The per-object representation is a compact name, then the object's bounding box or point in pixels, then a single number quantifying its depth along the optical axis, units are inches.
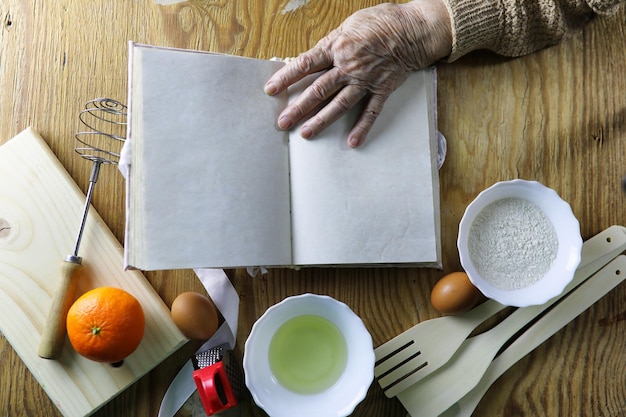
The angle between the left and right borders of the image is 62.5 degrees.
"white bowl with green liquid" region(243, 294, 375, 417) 28.7
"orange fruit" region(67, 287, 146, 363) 27.6
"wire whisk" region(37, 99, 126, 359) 29.8
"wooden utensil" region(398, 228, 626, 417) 31.0
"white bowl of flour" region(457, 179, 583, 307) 30.2
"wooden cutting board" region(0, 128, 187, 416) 30.3
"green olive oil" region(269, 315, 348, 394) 29.9
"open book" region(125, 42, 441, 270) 27.5
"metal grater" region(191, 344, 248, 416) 28.8
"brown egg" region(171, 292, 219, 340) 29.7
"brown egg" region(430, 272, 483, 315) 30.5
